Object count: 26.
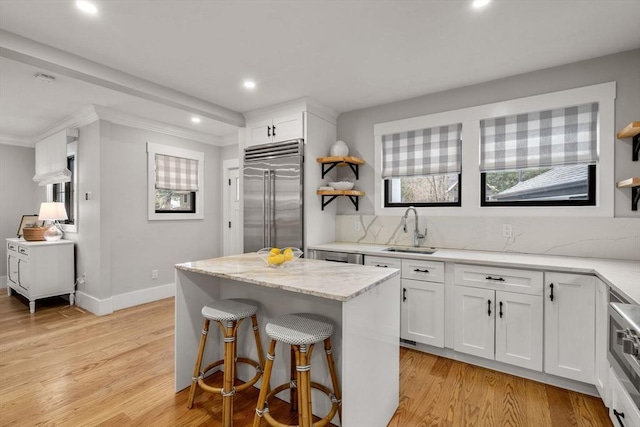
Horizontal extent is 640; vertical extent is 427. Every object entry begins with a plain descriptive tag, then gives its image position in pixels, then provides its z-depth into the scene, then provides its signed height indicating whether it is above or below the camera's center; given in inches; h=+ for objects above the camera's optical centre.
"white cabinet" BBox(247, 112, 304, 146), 138.6 +38.6
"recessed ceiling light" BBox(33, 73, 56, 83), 109.1 +47.8
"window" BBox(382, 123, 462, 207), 127.8 +19.2
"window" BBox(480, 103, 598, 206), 103.7 +19.1
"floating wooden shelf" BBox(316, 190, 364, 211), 139.0 +7.8
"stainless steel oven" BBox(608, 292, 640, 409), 45.3 -21.5
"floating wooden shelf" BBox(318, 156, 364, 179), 138.1 +22.6
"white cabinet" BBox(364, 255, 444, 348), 106.4 -31.2
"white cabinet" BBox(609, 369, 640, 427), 50.1 -35.6
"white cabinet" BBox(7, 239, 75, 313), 154.7 -30.0
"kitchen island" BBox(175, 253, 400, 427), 60.6 -25.0
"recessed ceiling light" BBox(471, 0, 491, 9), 73.9 +50.0
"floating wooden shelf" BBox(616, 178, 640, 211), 90.1 +6.3
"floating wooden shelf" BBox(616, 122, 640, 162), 89.2 +22.9
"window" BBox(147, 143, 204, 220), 170.1 +16.6
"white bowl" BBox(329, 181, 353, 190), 143.2 +12.2
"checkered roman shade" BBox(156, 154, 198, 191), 174.2 +22.3
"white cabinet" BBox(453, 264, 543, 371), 90.6 -31.6
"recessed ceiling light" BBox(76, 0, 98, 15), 73.5 +49.3
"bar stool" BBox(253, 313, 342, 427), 60.4 -29.5
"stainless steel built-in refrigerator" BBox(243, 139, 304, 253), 138.3 +7.7
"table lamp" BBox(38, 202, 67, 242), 167.5 -2.2
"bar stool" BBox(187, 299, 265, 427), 72.4 -33.0
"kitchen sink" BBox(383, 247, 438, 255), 120.3 -15.5
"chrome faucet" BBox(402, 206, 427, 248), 129.4 -9.4
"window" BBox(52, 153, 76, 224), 171.9 +10.6
